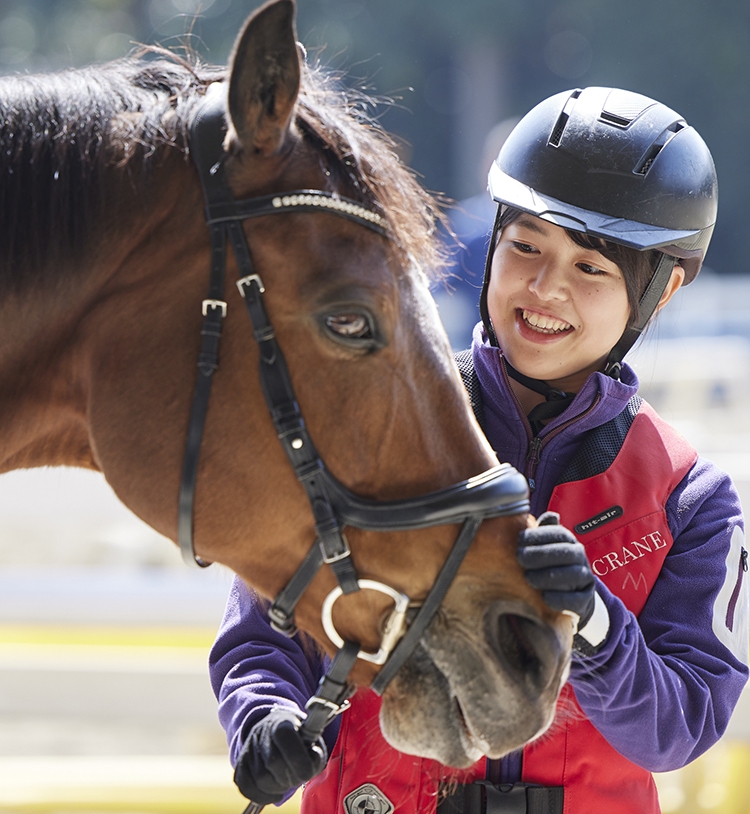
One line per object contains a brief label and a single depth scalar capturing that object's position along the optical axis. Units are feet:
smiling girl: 21.61
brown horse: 21.42
